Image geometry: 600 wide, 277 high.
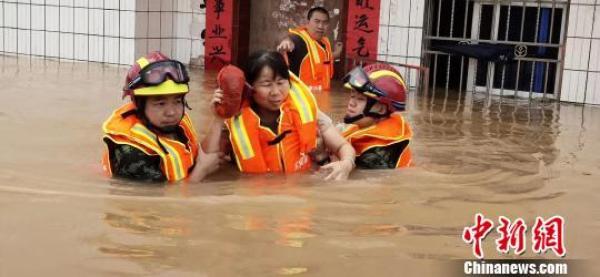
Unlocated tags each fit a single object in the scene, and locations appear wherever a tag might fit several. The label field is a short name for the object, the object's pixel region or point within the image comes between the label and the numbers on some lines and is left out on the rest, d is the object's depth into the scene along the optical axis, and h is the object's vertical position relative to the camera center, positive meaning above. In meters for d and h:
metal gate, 10.92 -0.31
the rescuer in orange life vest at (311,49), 9.59 -0.42
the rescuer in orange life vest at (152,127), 4.70 -0.70
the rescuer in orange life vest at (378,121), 5.40 -0.69
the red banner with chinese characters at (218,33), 12.68 -0.39
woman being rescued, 5.02 -0.72
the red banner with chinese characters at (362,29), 11.62 -0.19
